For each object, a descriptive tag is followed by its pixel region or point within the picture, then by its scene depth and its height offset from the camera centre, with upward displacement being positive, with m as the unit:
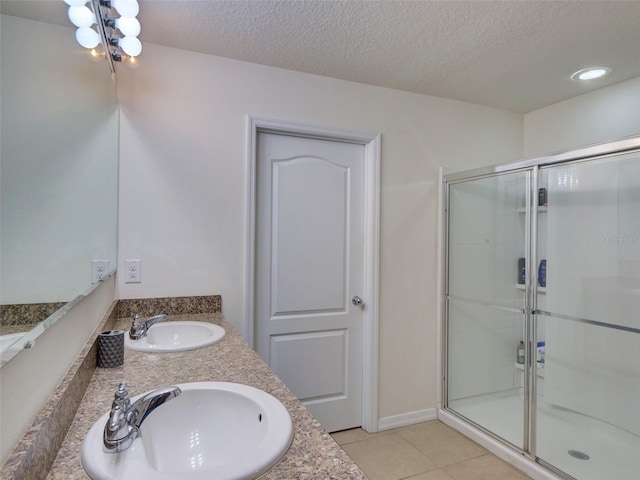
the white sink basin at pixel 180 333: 1.71 -0.43
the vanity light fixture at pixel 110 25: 1.01 +0.86
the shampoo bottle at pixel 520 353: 2.30 -0.67
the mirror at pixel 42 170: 0.54 +0.14
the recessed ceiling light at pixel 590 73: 2.24 +1.07
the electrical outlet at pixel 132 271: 1.94 -0.15
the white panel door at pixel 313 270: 2.34 -0.17
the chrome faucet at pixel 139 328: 1.52 -0.36
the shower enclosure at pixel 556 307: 1.92 -0.36
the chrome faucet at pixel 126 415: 0.72 -0.36
